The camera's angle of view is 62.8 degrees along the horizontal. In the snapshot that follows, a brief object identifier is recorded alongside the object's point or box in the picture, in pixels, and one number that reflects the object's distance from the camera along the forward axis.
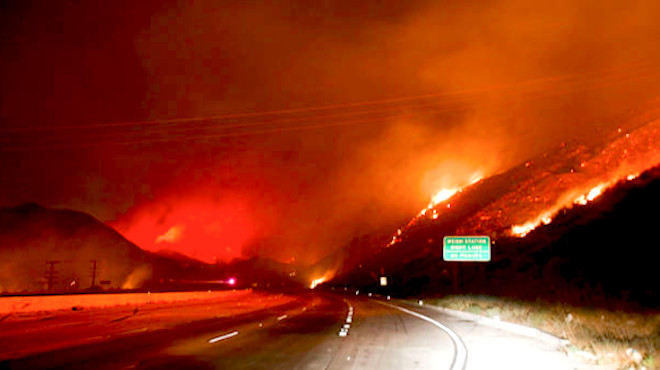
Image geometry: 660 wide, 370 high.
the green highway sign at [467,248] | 42.47
